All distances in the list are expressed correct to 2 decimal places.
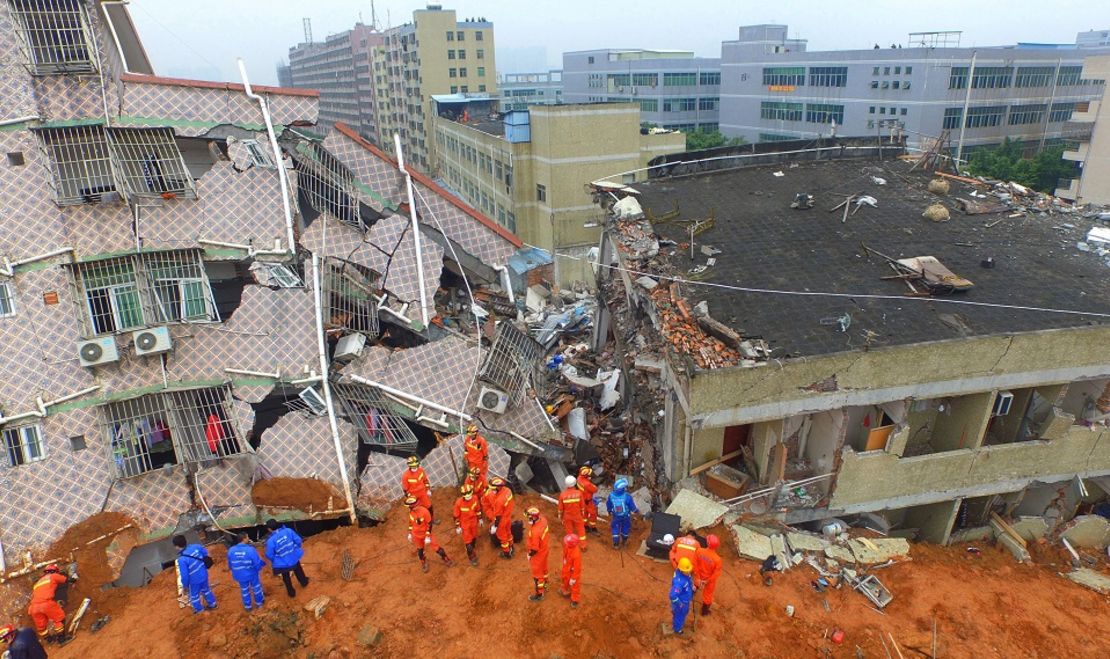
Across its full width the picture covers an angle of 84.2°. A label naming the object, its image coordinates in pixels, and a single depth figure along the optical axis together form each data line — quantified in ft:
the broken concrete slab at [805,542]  32.42
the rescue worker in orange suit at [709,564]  25.96
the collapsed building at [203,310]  33.71
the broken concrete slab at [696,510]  32.63
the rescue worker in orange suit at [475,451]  35.06
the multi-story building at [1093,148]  98.27
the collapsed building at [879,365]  32.07
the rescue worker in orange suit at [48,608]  28.94
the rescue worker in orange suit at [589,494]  31.99
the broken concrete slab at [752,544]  31.63
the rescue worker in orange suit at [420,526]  30.37
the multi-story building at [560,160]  104.88
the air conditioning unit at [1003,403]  35.53
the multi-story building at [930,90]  135.23
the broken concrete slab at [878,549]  32.48
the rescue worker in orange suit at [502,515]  30.78
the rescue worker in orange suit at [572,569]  27.20
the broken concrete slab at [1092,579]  34.12
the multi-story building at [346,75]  279.28
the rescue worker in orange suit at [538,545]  27.43
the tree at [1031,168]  120.57
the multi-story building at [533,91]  261.46
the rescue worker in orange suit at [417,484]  30.89
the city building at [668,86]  199.93
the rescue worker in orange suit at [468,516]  30.94
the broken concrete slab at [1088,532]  37.73
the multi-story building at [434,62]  199.62
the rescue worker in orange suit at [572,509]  30.76
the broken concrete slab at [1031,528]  38.37
